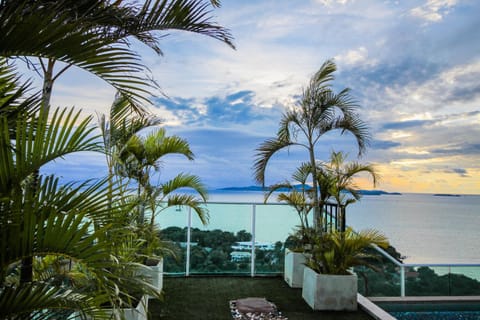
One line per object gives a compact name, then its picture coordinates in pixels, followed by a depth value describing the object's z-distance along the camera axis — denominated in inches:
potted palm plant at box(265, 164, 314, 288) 192.9
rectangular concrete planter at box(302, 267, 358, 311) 154.3
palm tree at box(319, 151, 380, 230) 173.6
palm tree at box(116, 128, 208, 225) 168.1
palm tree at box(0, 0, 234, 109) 47.3
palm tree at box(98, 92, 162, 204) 120.6
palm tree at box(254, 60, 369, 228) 174.9
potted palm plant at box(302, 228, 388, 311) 154.5
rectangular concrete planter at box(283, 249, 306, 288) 194.1
